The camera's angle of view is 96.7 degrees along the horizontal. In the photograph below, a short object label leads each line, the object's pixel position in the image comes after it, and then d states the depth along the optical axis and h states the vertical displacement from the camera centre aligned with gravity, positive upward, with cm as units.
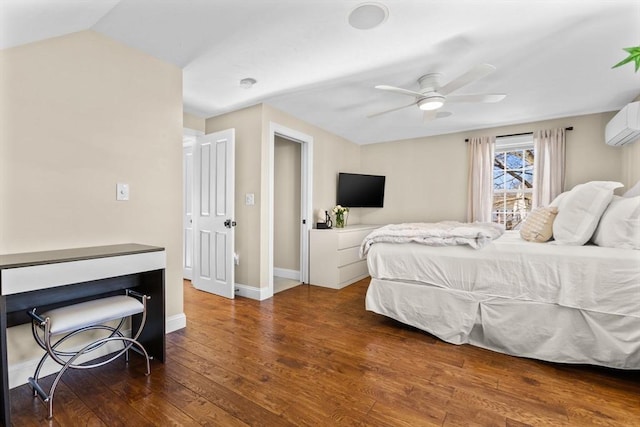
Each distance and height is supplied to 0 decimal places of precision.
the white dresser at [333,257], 393 -72
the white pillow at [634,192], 231 +13
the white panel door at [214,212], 335 -9
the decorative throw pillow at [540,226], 236 -15
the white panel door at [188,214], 423 -13
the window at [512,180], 426 +43
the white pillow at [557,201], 271 +6
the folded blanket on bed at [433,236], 231 -25
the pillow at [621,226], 189 -12
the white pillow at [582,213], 211 -4
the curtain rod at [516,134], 408 +107
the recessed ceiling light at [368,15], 174 +122
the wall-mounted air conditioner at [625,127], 283 +86
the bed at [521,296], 183 -67
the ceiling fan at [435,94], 248 +104
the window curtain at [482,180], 431 +41
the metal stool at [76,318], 147 -63
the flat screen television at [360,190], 486 +28
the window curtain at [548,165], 381 +58
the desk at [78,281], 141 -44
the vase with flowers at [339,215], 450 -14
